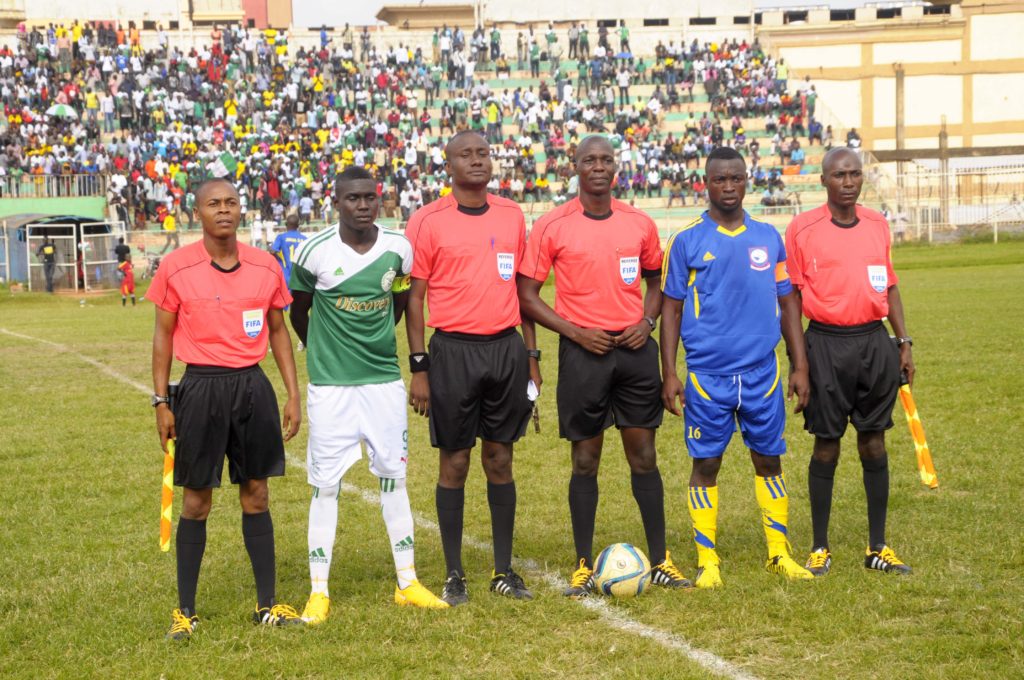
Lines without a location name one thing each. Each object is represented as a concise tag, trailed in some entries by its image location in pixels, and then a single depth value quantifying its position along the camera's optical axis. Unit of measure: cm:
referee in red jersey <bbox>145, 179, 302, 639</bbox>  612
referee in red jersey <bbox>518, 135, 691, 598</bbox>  667
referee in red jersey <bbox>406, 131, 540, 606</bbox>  657
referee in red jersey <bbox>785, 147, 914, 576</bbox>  691
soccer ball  648
